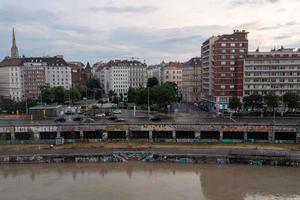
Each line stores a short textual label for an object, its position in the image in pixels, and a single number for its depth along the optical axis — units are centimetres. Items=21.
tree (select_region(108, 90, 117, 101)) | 12684
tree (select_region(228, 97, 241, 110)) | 7281
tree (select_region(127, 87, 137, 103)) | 9660
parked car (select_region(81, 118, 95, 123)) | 5844
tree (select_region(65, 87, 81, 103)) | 9764
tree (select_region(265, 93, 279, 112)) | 7038
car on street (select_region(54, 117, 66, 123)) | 6119
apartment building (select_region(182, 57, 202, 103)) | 11481
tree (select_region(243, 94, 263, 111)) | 7294
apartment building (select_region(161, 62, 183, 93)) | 14938
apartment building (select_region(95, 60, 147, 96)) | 14250
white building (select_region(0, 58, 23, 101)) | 12075
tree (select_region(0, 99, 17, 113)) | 8194
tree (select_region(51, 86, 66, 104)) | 9328
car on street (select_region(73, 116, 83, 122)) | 6325
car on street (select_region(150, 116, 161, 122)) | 6084
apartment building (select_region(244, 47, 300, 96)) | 7681
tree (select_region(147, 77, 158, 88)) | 12594
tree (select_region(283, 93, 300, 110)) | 7021
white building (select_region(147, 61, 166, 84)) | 16350
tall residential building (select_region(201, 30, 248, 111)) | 7794
